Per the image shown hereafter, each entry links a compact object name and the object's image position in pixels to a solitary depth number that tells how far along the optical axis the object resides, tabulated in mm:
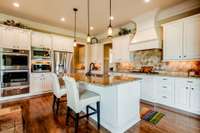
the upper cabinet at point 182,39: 2232
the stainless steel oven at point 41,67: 3364
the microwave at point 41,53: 3391
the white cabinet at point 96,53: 4720
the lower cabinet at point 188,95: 2105
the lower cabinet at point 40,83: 3332
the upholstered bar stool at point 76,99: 1540
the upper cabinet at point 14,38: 2871
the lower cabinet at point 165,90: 2439
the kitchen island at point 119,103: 1605
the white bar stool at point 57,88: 2182
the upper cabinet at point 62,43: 3809
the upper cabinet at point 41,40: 3387
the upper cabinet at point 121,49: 3596
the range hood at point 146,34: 2882
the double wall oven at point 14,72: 2875
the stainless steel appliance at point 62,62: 3812
